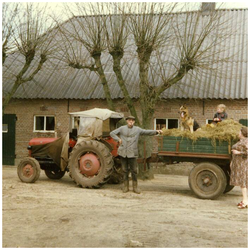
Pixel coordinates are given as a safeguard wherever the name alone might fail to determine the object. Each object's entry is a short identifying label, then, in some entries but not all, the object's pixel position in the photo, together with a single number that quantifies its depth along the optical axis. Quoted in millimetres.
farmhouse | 14180
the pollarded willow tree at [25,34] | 12992
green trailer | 8242
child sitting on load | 8828
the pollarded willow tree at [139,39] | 11359
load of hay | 8047
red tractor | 9308
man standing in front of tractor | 8859
